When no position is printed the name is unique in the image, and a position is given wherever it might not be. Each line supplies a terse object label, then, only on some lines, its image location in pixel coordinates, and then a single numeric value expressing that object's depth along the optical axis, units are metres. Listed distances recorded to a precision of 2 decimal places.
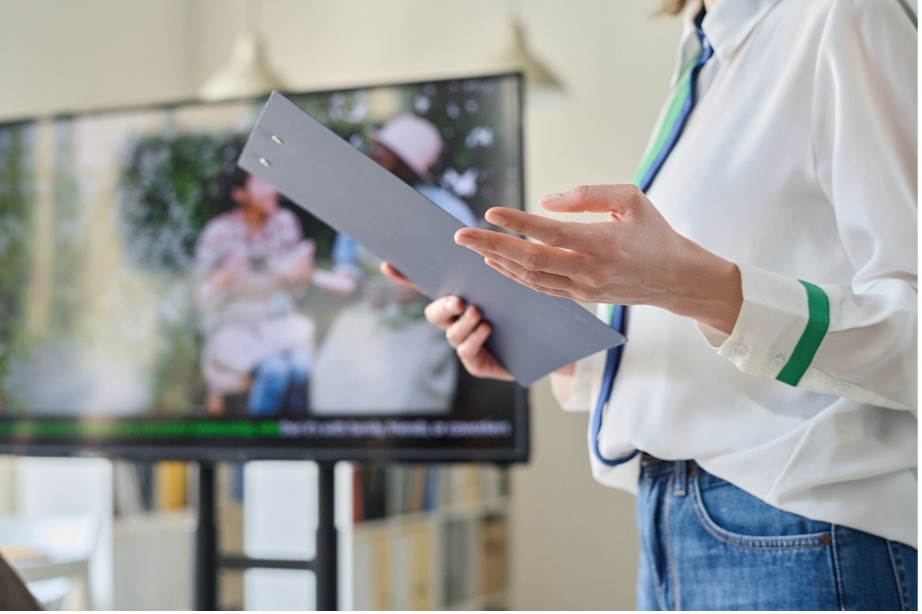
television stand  1.85
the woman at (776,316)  0.71
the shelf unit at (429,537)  3.01
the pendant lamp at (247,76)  3.03
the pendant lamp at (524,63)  2.99
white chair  2.03
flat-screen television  1.79
